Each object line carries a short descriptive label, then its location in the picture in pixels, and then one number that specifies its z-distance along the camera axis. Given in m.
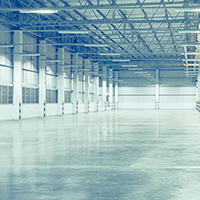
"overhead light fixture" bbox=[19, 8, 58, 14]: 17.19
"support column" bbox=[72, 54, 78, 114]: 46.53
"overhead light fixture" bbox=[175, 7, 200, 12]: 16.19
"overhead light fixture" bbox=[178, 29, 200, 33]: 21.75
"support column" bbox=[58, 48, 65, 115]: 41.84
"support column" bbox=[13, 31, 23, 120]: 30.94
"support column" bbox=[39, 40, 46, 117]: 36.78
